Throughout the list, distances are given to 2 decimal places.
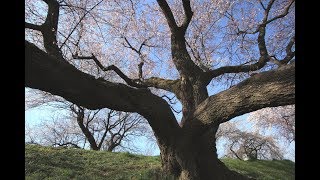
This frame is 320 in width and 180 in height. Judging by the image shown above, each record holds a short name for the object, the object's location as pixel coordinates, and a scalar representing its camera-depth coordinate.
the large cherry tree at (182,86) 3.46
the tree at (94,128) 13.12
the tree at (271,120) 13.39
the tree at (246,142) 14.70
